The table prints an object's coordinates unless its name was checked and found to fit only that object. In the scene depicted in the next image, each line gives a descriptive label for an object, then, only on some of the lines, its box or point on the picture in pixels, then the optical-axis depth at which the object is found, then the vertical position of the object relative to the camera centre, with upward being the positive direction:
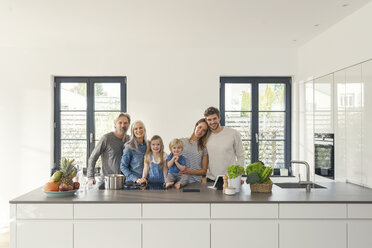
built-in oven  4.29 -0.34
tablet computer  3.20 -0.53
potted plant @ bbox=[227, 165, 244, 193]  3.01 -0.42
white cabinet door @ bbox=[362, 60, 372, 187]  3.47 +0.05
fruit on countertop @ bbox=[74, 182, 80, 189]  2.93 -0.49
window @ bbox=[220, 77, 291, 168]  5.67 +0.23
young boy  3.35 -0.36
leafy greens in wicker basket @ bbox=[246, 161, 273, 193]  3.06 -0.45
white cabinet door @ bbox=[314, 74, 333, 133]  4.33 +0.33
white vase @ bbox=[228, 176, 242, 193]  3.03 -0.48
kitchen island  2.74 -0.78
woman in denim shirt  3.57 -0.27
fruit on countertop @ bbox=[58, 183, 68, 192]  2.85 -0.50
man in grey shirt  3.94 -0.24
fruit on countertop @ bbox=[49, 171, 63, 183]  2.86 -0.42
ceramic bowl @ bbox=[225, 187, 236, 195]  2.94 -0.54
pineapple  2.92 -0.37
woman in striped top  3.58 -0.25
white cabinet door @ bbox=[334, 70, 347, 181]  4.00 +0.03
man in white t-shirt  3.69 -0.22
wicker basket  3.08 -0.54
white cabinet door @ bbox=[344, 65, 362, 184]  3.67 +0.06
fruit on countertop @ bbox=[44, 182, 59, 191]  2.84 -0.49
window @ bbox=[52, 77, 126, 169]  5.60 +0.30
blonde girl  3.42 -0.37
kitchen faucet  3.17 -0.52
